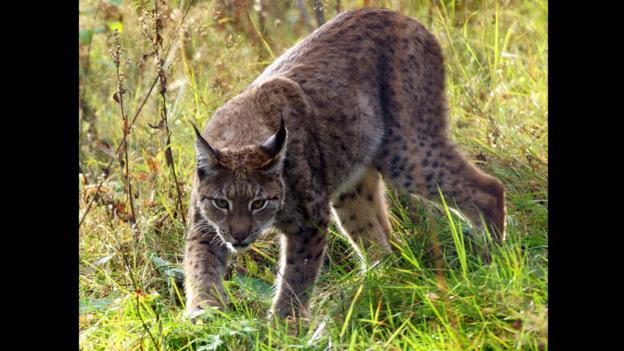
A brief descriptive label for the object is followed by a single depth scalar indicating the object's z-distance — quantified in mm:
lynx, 11312
